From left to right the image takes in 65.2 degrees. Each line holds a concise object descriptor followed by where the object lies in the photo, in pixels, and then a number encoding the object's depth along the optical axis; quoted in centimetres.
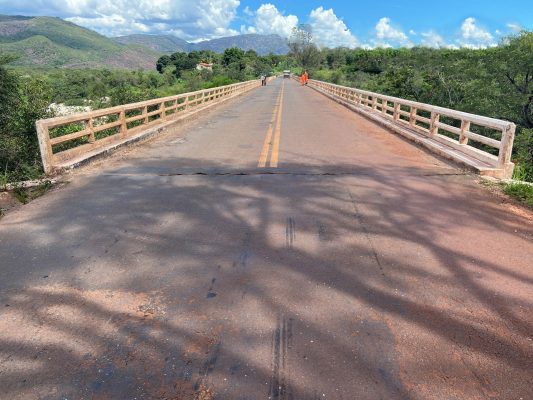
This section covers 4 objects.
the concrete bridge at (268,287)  265
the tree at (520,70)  2734
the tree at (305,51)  12812
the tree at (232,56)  15300
